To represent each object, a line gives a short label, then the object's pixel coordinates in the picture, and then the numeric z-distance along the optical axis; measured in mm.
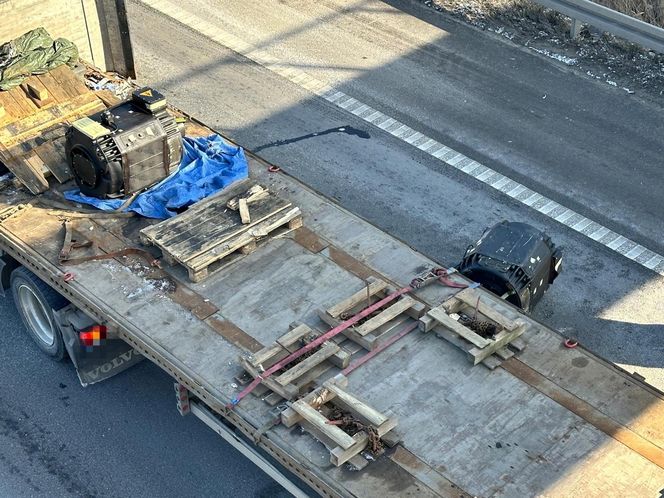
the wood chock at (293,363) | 7922
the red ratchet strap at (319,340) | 7992
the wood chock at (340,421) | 7359
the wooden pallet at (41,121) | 10297
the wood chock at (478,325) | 8211
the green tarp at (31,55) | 11047
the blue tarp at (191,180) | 9992
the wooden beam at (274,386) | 7851
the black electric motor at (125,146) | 9719
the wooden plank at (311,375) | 7977
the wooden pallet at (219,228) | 9156
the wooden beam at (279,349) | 8164
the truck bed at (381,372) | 7324
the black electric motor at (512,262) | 9461
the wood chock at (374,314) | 8391
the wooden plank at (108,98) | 11195
